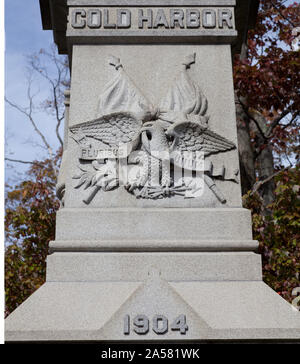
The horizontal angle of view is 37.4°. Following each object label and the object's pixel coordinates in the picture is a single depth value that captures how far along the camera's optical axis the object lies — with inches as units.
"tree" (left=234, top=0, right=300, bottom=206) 415.8
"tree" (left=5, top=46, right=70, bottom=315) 451.5
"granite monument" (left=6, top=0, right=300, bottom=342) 140.9
